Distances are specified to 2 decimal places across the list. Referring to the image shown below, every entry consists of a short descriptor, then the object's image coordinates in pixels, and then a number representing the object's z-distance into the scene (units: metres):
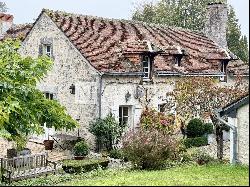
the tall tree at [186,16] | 52.22
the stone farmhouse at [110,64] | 24.56
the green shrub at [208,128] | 27.78
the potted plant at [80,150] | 22.02
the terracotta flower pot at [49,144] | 24.83
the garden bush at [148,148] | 17.36
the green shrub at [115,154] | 22.36
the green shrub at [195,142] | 25.60
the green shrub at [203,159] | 18.92
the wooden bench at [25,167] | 17.11
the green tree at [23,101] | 15.92
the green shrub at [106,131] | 23.56
